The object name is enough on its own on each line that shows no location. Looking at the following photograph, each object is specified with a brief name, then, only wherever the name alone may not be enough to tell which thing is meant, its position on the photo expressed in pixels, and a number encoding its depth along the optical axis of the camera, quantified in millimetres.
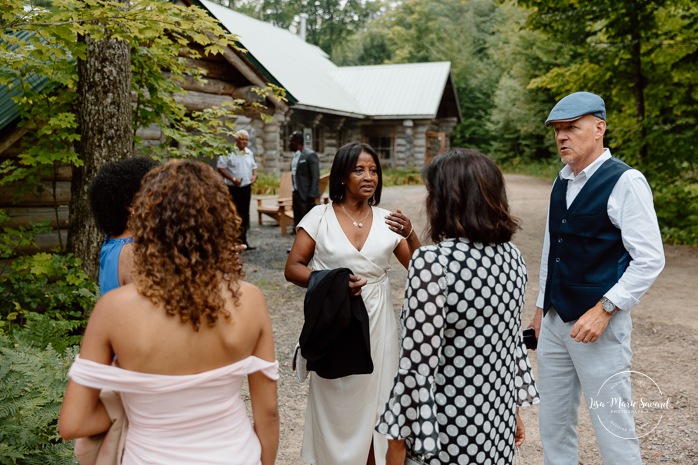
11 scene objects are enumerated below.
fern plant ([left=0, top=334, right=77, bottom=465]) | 2496
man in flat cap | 2426
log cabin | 19078
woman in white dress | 2801
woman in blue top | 2215
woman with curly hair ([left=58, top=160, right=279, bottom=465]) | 1485
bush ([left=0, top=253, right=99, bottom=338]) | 4504
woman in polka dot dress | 1838
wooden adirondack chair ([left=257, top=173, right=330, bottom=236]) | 11438
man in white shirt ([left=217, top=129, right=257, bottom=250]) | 9070
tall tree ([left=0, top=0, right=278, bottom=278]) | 3721
